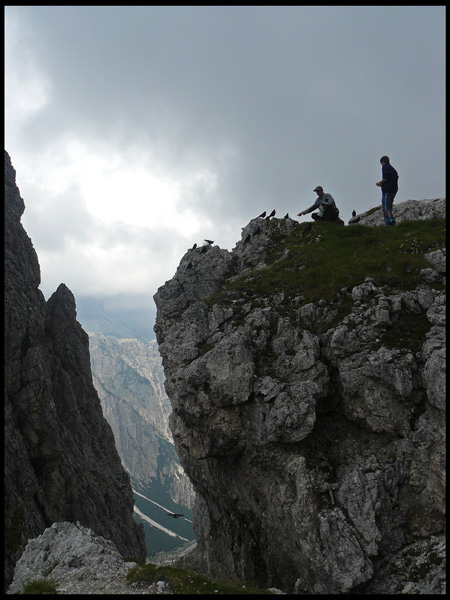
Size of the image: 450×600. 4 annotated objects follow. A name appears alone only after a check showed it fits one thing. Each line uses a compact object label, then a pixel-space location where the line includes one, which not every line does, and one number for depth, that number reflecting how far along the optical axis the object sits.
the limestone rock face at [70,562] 16.52
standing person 28.44
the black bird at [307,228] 32.70
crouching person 33.15
